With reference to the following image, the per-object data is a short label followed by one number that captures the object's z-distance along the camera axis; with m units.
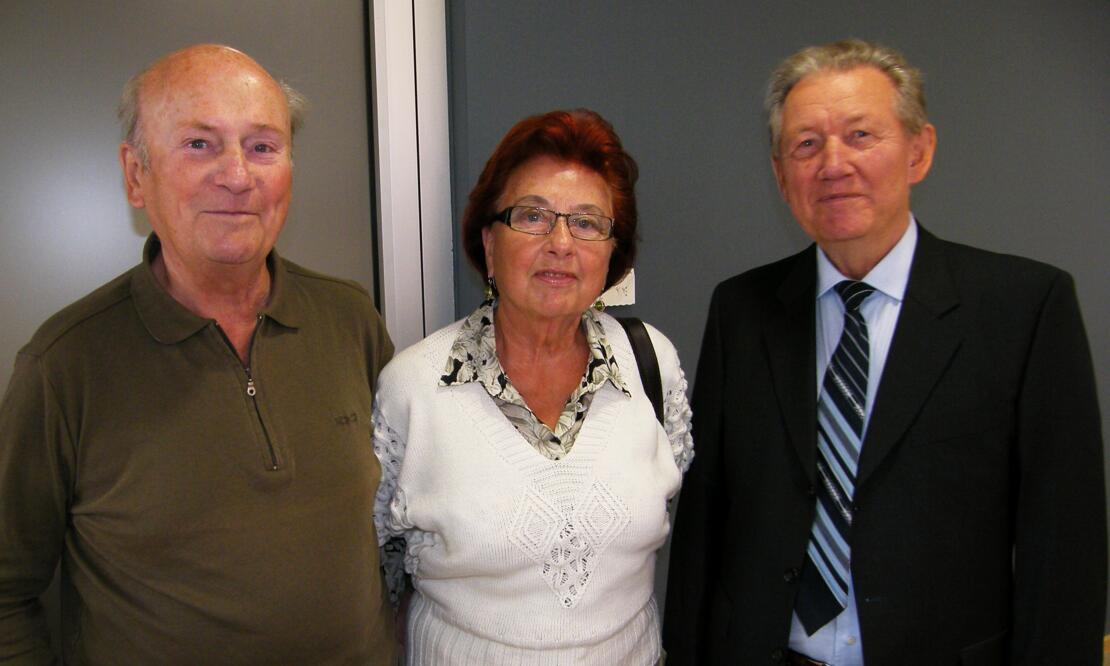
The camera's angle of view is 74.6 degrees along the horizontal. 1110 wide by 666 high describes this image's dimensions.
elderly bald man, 1.05
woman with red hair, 1.28
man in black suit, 1.12
